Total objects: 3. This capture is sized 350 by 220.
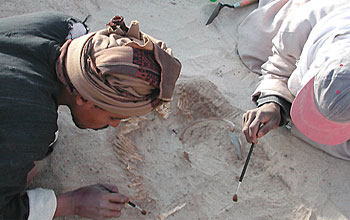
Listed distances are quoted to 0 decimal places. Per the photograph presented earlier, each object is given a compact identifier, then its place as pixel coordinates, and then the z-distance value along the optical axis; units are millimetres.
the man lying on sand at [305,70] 1826
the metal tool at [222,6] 3768
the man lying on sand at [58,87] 1490
